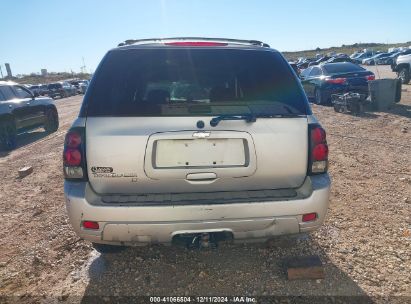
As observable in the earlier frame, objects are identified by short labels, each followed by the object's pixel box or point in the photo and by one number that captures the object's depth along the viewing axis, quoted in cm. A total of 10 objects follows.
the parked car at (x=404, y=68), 1683
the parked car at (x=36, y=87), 3339
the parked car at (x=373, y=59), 4406
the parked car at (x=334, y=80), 1164
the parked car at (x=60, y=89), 3409
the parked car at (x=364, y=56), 5128
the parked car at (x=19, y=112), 950
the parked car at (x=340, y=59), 3073
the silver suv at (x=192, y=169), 238
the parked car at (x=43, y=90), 3274
